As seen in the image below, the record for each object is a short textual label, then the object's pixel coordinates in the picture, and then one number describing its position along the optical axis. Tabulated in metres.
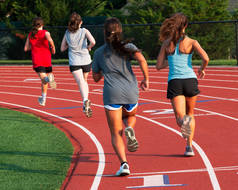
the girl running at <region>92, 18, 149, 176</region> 12.52
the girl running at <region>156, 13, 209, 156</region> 13.69
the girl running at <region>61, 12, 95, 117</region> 21.64
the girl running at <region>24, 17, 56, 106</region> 23.55
